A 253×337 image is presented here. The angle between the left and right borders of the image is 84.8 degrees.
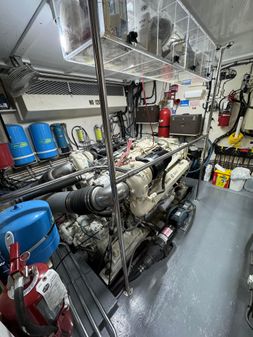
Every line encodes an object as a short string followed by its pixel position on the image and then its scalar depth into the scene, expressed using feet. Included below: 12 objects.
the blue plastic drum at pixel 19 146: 6.69
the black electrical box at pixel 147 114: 11.75
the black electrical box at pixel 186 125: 9.64
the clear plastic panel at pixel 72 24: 2.75
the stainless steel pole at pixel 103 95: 1.75
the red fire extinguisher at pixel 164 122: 11.16
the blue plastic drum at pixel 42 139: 7.72
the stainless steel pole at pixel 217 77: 5.45
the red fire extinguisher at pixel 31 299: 1.51
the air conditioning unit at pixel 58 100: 7.48
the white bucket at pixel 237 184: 8.37
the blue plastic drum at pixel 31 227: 2.25
